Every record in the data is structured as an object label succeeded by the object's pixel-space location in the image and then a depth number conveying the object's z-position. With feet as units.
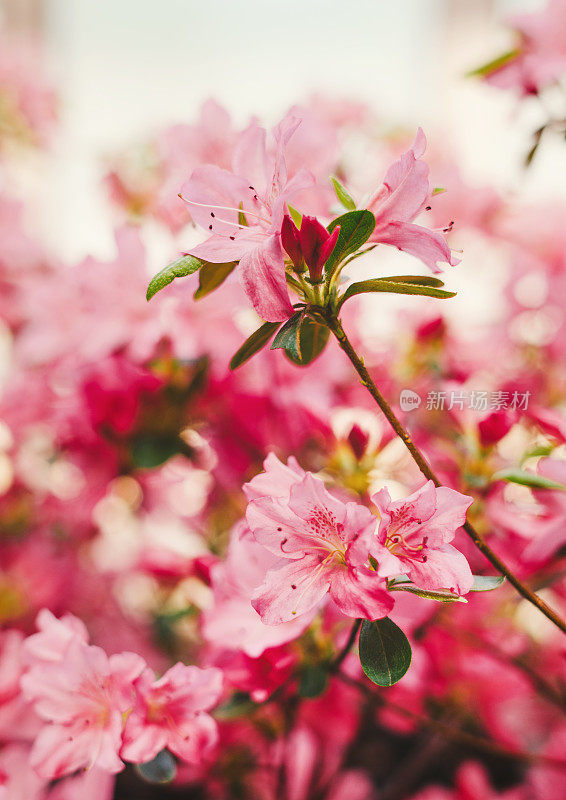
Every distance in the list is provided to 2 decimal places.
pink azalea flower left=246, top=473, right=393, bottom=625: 1.38
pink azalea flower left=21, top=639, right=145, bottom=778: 1.63
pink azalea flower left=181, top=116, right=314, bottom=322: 1.42
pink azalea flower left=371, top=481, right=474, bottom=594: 1.39
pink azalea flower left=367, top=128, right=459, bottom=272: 1.45
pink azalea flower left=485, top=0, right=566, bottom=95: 2.35
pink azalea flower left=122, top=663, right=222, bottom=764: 1.63
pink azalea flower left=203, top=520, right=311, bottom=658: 1.79
